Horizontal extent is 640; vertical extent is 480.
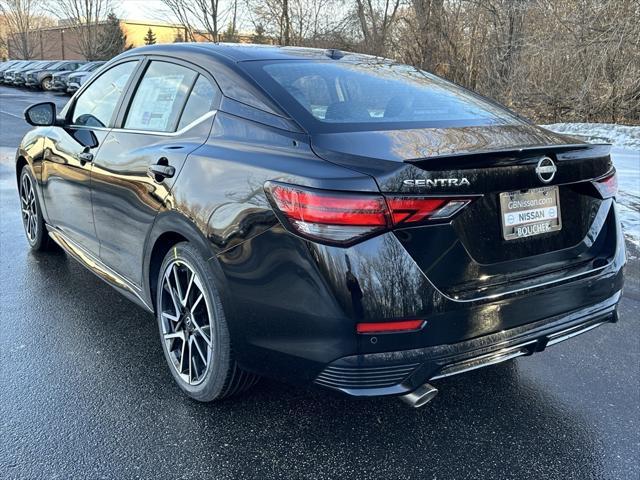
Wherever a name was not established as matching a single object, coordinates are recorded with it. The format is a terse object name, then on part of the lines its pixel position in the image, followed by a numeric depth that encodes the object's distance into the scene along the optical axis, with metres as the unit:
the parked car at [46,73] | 32.88
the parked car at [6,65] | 40.95
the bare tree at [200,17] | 27.19
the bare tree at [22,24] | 57.75
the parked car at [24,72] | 35.22
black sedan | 2.09
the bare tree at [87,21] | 48.35
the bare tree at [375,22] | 20.56
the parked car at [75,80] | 26.70
